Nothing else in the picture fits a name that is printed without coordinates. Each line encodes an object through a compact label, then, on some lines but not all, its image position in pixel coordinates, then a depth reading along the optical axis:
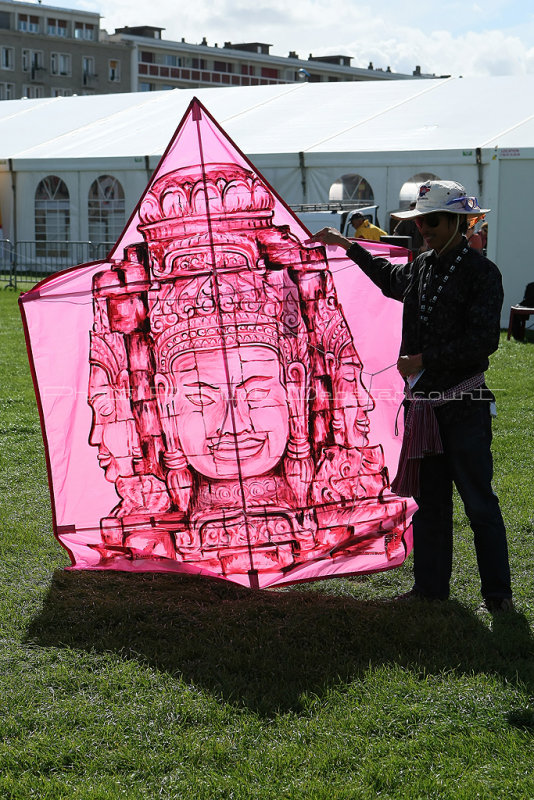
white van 16.33
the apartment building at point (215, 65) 94.81
